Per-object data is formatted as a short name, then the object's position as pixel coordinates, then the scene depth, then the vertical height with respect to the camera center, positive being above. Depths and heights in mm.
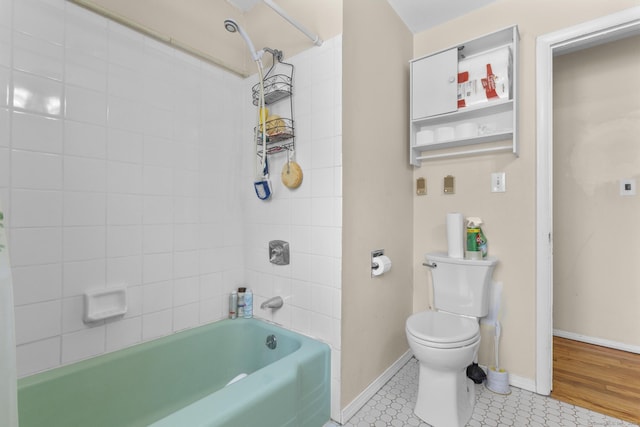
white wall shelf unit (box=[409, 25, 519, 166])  1703 +717
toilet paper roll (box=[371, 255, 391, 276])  1671 -288
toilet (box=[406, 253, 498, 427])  1383 -602
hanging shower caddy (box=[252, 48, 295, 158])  1610 +661
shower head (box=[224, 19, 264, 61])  1354 +878
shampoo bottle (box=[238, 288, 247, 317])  1815 -547
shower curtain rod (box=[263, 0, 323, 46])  1278 +890
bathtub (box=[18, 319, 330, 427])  1065 -725
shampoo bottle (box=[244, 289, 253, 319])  1808 -552
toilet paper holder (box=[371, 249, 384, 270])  1678 -231
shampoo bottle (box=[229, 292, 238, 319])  1801 -549
